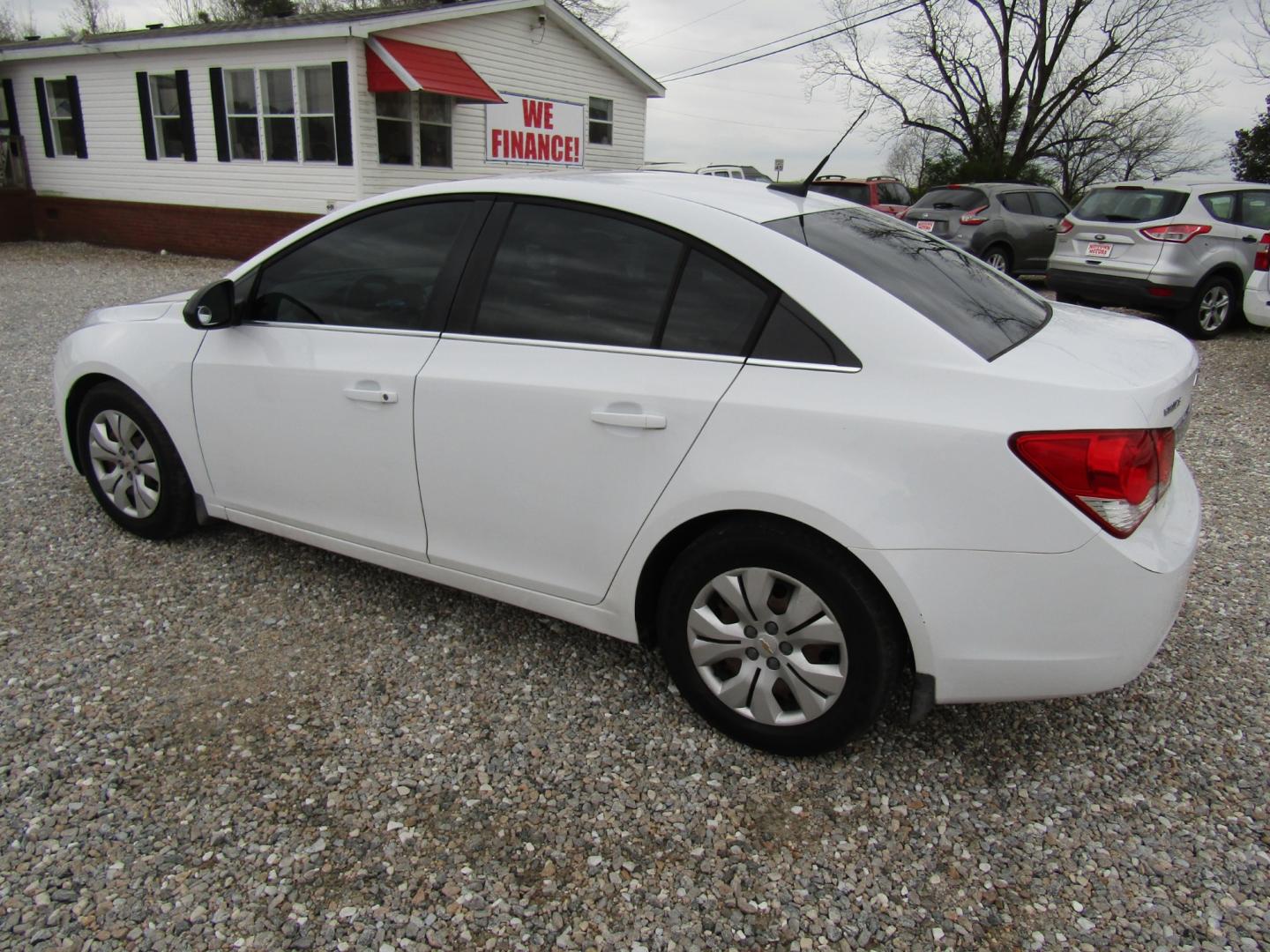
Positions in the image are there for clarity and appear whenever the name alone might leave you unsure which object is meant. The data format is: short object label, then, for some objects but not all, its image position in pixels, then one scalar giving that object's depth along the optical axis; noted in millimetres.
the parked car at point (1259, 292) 7824
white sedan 2207
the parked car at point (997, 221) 12398
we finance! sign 16578
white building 14086
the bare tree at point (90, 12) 40469
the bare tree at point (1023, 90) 28641
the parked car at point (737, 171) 21781
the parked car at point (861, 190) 15023
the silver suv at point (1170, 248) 9266
